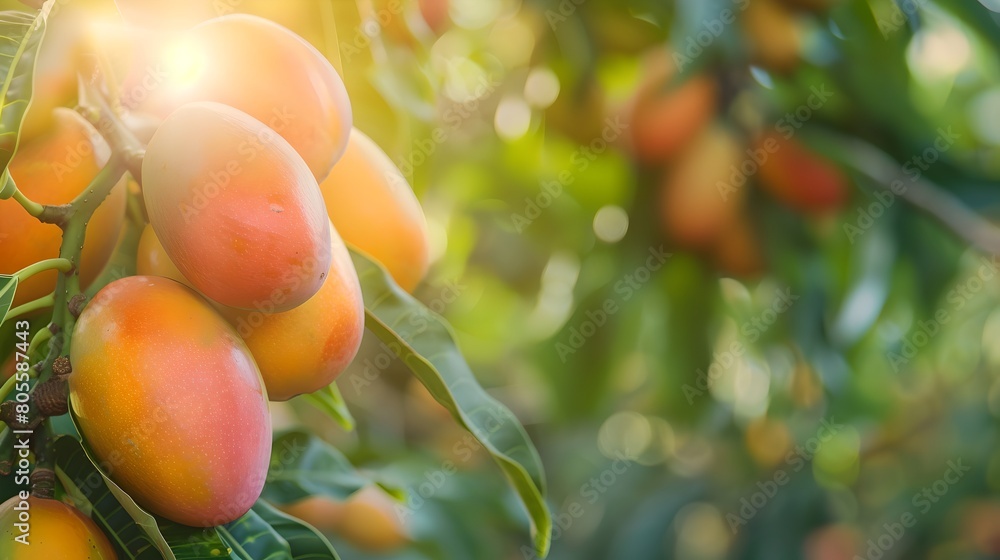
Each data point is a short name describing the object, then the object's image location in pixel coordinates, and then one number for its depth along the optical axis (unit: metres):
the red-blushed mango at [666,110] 2.31
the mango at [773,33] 2.21
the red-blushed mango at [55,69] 1.30
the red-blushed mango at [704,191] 2.33
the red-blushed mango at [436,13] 1.90
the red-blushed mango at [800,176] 2.30
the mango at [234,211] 1.28
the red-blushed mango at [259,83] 1.34
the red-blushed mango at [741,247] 2.43
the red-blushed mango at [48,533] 1.28
